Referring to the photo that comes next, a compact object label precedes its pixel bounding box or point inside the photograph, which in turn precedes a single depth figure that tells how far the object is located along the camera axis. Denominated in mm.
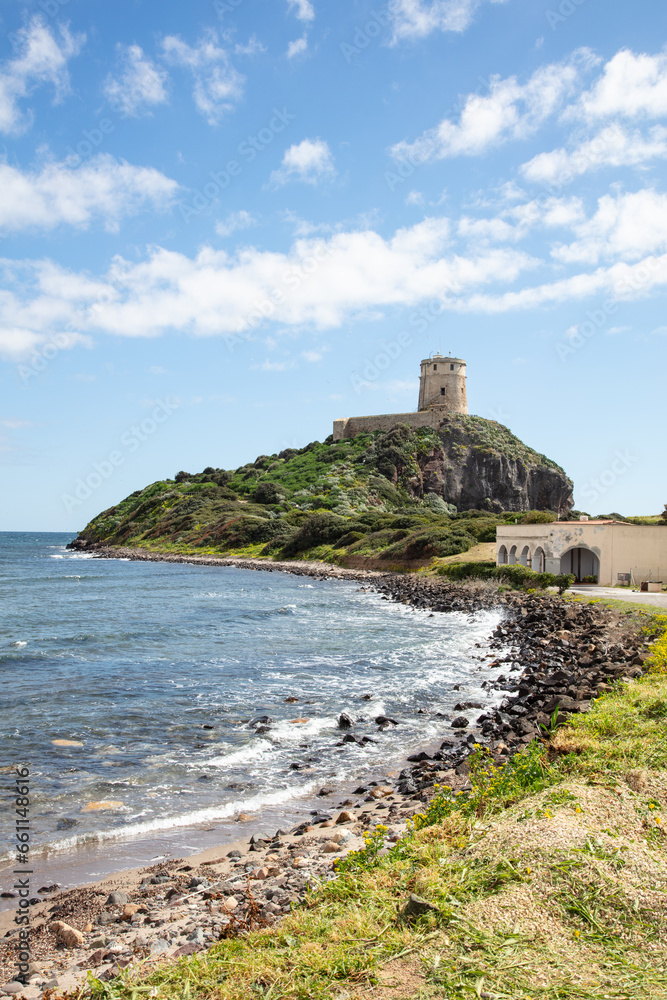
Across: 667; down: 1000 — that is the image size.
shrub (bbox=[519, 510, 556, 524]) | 48188
